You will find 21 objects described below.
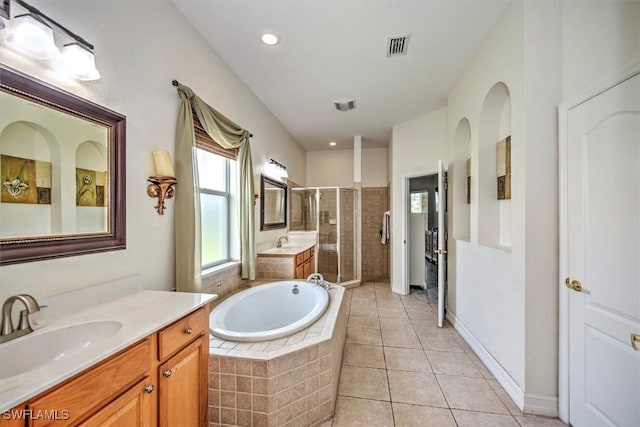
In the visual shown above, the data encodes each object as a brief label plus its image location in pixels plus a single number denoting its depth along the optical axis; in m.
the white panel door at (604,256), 1.23
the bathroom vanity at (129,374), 0.64
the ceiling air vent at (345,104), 3.29
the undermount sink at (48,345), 0.83
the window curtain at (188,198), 1.73
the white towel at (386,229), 4.74
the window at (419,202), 4.80
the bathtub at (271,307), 2.03
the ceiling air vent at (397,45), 2.12
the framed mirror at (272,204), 3.33
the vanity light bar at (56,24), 0.97
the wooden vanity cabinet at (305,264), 3.27
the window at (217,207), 2.36
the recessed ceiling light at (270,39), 2.07
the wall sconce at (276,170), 3.45
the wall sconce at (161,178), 1.58
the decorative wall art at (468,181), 2.85
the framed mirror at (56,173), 0.95
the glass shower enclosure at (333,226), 4.65
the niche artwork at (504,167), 2.14
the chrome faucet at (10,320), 0.86
